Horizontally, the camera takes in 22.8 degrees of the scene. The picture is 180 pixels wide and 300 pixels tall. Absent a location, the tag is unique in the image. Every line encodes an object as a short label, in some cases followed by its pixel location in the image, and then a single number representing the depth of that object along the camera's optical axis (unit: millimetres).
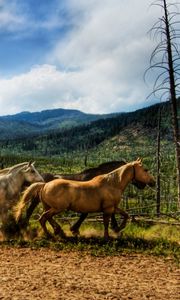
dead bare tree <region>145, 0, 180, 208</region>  17969
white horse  15398
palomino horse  13633
